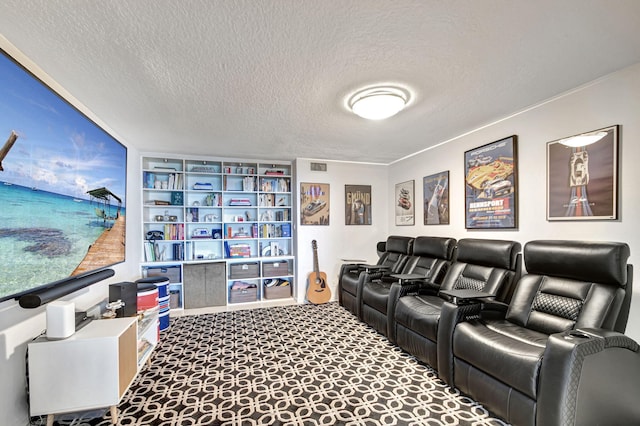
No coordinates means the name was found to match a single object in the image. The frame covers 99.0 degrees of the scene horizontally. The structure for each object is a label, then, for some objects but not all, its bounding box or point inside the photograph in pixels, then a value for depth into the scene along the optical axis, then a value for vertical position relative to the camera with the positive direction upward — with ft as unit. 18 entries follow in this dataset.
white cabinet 5.42 -3.17
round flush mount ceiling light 7.43 +3.24
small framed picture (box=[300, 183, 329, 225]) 15.39 +0.76
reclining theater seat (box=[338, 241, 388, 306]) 13.43 -2.77
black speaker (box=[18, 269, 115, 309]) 5.01 -1.51
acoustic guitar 14.53 -3.79
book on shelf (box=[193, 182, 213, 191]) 14.58 +1.67
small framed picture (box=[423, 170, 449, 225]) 12.38 +0.80
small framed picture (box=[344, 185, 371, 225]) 16.31 +0.73
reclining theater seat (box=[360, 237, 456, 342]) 9.72 -2.48
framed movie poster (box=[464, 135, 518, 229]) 9.34 +1.11
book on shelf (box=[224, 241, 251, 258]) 15.02 -1.84
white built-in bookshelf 13.94 -0.24
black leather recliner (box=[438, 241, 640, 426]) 4.79 -2.74
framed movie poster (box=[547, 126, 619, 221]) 6.81 +1.02
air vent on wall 15.60 +2.84
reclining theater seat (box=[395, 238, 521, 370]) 7.93 -2.30
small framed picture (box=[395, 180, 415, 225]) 14.83 +0.71
